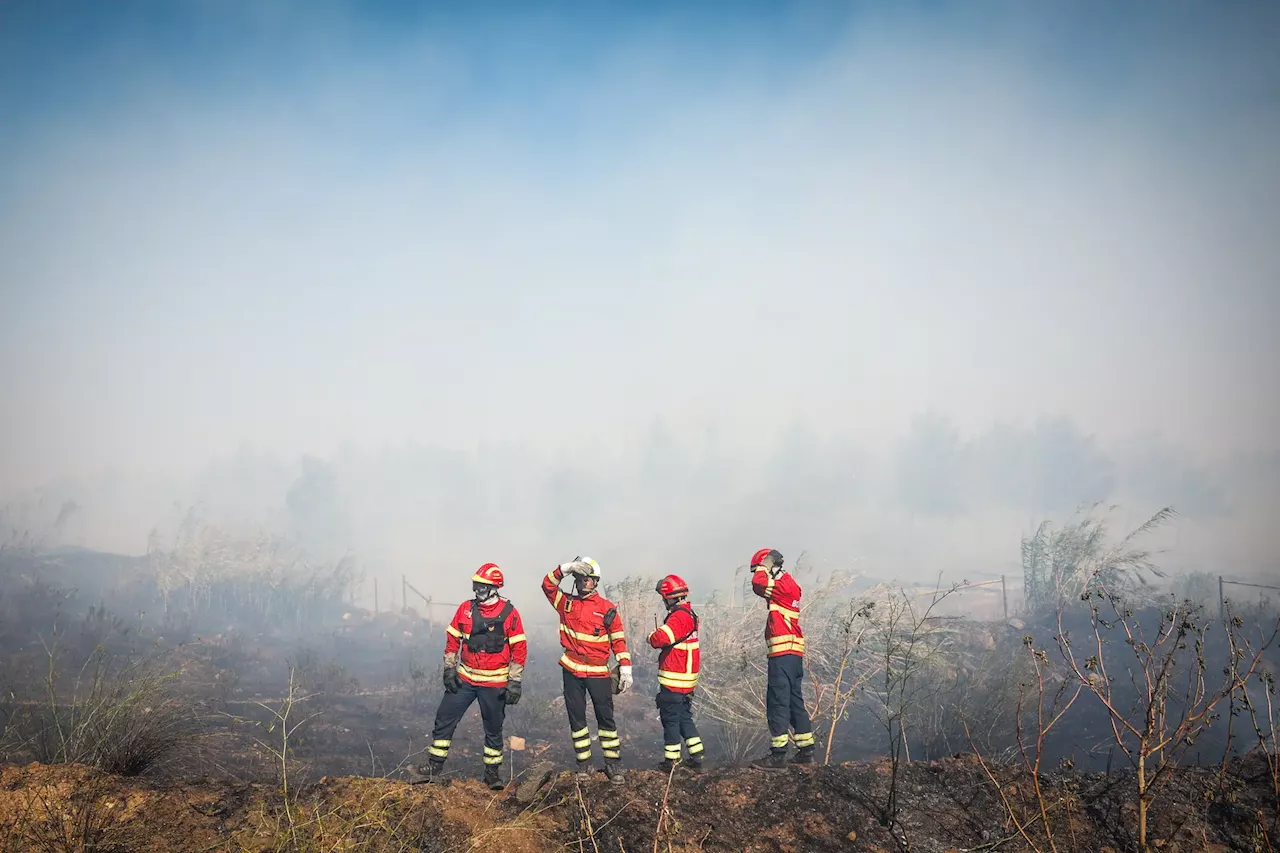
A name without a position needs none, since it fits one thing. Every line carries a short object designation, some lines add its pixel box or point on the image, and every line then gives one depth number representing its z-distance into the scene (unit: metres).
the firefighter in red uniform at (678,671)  6.90
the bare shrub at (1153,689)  3.76
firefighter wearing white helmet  6.85
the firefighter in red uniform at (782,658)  7.04
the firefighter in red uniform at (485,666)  6.77
